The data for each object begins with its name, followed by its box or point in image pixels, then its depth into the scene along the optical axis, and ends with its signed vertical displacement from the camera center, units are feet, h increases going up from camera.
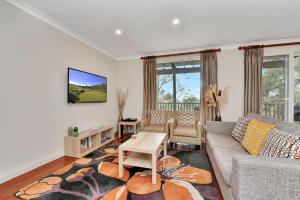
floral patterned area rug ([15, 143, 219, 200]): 5.36 -3.55
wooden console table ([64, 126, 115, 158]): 8.80 -2.96
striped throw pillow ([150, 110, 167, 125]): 12.27 -1.61
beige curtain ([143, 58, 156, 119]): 13.96 +1.18
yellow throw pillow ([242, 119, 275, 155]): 5.44 -1.50
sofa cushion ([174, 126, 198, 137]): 10.06 -2.32
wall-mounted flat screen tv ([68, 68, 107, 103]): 9.37 +0.81
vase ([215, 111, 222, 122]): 11.45 -1.45
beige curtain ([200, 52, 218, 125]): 12.28 +1.91
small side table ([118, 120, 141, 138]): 13.02 -2.35
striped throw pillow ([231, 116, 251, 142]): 7.55 -1.60
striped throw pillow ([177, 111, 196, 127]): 11.50 -1.63
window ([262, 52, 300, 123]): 10.88 +0.94
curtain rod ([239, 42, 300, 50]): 10.64 +4.04
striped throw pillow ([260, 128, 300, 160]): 3.93 -1.37
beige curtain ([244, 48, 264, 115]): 11.24 +1.45
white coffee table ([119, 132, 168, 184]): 6.28 -2.28
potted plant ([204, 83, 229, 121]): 11.65 +0.05
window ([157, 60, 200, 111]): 13.37 +1.22
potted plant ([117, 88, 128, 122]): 15.02 -0.14
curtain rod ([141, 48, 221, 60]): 12.16 +4.02
